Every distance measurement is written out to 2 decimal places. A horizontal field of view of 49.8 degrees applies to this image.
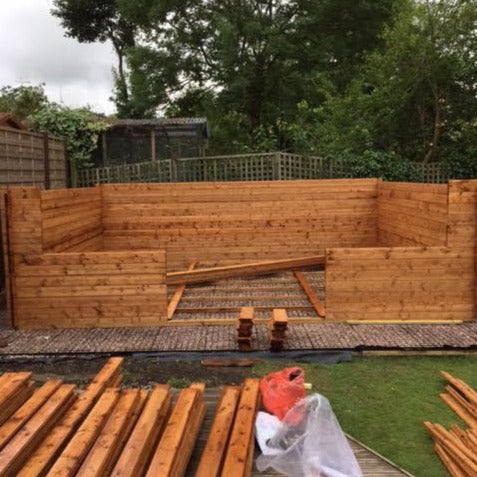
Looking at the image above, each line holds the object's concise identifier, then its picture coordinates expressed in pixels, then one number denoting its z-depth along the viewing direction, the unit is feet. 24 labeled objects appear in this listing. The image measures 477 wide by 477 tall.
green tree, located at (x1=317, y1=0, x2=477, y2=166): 40.09
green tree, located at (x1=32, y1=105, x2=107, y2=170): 41.47
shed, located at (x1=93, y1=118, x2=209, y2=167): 47.37
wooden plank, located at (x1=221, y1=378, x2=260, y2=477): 8.81
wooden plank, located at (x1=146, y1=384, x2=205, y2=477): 8.21
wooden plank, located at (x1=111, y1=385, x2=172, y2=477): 7.97
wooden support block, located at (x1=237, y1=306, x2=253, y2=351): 17.22
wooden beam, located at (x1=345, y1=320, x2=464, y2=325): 19.86
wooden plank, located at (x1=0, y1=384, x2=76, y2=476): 7.81
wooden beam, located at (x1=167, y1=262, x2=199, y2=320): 20.92
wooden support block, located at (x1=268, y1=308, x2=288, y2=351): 16.93
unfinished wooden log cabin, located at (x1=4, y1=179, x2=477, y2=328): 19.58
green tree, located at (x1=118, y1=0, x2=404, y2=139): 57.31
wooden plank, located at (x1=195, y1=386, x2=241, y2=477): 8.76
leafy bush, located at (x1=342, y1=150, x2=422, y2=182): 41.45
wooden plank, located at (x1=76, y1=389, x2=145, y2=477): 7.76
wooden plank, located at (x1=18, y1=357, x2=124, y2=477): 7.91
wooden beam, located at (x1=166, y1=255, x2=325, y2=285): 22.63
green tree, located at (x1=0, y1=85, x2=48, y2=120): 72.11
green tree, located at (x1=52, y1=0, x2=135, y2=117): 82.07
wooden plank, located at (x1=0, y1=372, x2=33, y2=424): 9.63
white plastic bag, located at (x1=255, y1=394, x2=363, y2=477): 9.49
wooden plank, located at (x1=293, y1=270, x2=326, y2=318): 20.93
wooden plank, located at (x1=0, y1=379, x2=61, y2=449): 8.77
